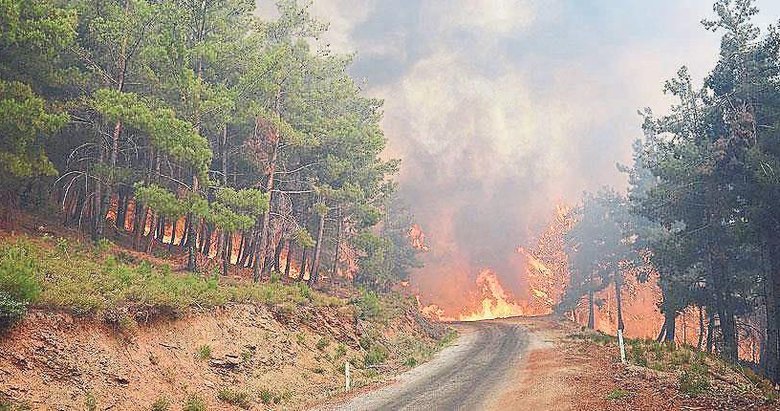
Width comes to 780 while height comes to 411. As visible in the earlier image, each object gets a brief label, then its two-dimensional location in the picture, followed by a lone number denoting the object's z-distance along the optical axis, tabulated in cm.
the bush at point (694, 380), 1314
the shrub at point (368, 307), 2702
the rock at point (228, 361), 1516
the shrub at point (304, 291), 2378
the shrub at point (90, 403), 1077
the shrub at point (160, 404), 1205
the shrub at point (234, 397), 1391
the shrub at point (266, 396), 1488
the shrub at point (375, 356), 2208
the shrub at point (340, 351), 2093
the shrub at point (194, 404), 1262
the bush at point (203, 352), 1492
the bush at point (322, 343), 2029
